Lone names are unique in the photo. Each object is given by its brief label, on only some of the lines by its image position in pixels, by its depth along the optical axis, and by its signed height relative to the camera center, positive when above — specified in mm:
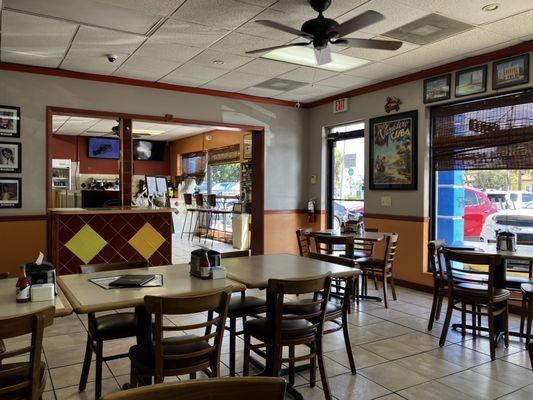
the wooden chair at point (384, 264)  5105 -805
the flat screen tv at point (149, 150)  13258 +1432
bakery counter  5340 -503
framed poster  5980 +649
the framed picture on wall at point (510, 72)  4750 +1400
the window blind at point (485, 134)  4828 +754
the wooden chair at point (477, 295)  3574 -838
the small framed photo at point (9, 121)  5383 +933
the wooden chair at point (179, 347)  2129 -801
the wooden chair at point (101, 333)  2713 -856
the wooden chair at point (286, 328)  2564 -827
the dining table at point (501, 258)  3697 -537
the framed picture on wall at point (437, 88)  5523 +1401
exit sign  7047 +1499
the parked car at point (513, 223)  5016 -310
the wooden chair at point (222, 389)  1105 -495
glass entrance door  7148 +381
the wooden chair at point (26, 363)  1784 -720
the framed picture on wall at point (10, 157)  5406 +494
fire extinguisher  7734 -232
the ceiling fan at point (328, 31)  3360 +1333
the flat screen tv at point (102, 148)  12766 +1440
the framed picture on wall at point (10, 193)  5418 +44
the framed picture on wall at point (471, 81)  5141 +1397
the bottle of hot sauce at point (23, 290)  2160 -466
